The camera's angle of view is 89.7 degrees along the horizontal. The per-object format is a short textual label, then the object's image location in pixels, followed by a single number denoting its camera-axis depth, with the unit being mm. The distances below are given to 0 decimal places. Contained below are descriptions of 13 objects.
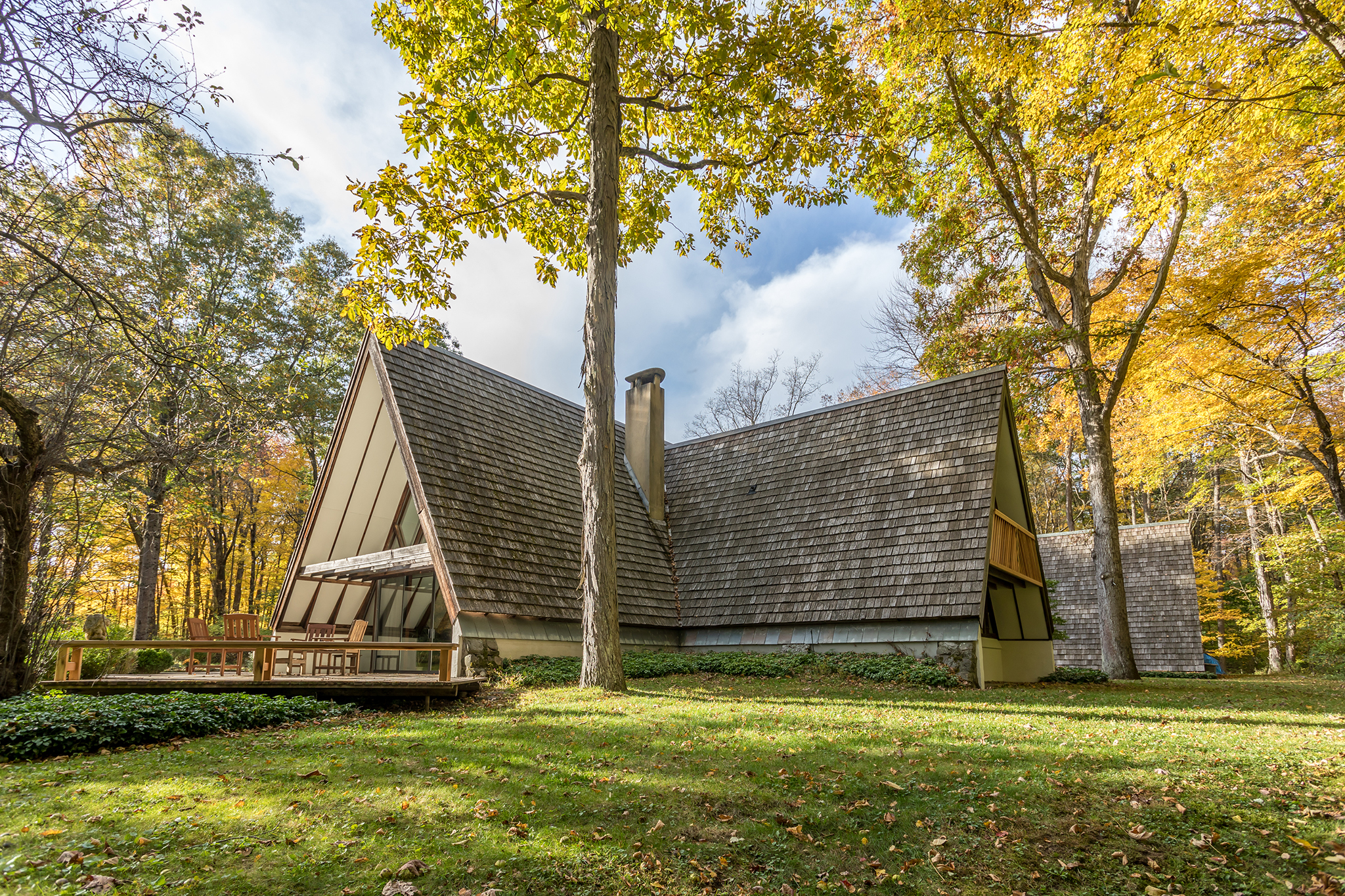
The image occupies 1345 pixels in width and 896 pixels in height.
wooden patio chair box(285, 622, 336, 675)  13281
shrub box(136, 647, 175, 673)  12828
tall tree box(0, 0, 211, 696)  4266
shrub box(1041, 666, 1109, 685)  12562
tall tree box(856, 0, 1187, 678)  10188
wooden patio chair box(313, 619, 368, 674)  11945
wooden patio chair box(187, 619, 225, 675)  10339
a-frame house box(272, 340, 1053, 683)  10789
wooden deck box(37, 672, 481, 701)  7855
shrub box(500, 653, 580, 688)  9438
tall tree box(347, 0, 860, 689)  8969
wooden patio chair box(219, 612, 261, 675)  10281
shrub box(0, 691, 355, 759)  5336
